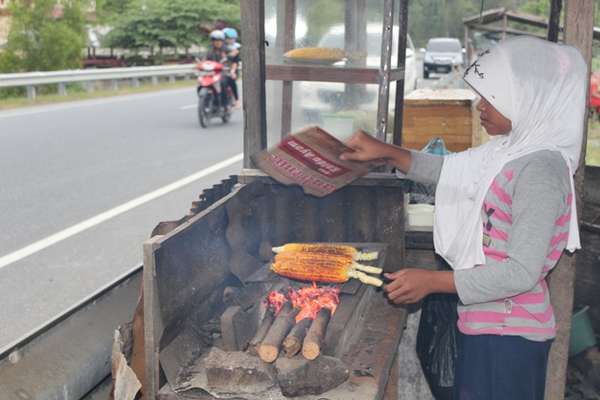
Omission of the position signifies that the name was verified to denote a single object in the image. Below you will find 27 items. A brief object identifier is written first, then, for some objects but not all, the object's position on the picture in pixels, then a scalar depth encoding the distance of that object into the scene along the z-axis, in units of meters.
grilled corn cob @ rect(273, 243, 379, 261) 3.22
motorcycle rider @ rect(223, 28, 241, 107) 15.16
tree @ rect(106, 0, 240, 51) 39.44
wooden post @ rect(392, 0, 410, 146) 4.49
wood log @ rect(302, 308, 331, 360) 2.46
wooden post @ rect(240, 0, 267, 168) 3.99
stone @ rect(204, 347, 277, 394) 2.41
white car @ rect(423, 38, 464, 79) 37.03
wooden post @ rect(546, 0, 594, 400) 3.30
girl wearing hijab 2.35
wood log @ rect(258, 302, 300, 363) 2.48
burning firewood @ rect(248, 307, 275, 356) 2.56
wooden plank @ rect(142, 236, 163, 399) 2.46
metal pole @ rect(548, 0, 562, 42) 4.41
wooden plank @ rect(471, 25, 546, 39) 15.48
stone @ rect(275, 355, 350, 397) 2.38
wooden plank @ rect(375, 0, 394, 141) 4.08
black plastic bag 3.65
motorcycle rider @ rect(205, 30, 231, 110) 14.74
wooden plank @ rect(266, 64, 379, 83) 4.25
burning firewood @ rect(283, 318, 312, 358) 2.50
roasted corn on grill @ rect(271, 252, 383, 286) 3.00
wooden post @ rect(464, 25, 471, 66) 19.08
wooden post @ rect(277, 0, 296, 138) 4.70
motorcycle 14.04
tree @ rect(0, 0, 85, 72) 21.42
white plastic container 3.99
